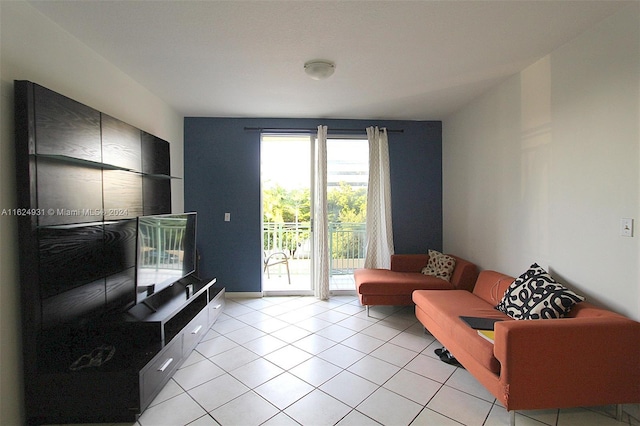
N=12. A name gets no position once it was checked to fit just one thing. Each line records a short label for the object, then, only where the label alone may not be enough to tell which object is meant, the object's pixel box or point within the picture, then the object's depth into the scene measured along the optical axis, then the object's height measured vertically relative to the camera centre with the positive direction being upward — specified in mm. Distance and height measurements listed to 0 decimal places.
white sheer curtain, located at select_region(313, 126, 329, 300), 4047 -186
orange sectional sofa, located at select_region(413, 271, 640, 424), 1693 -910
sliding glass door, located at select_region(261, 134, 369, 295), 4277 +321
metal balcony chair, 4793 -844
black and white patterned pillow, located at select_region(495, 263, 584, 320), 1990 -661
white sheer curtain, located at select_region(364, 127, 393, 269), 4121 +119
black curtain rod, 4098 +1127
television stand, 1696 -991
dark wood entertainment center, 1644 -457
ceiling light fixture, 2420 +1183
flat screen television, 2289 -383
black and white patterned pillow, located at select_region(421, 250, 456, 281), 3543 -723
